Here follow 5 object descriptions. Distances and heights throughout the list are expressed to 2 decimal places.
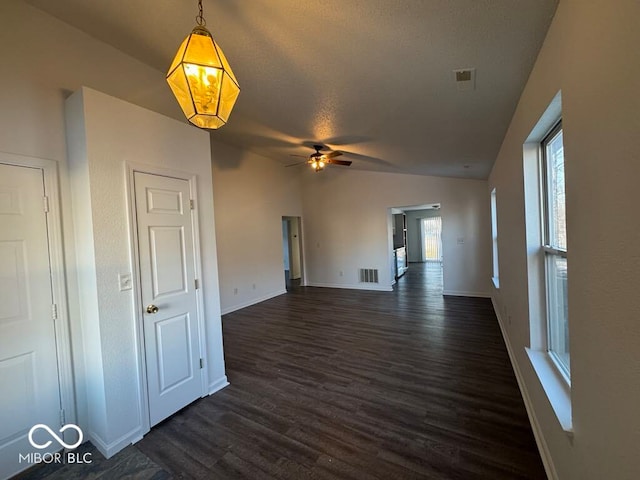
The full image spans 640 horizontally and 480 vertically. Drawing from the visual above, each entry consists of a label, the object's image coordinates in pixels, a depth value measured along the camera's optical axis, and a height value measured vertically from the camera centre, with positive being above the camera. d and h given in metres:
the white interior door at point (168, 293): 2.24 -0.43
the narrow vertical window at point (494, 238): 4.84 -0.22
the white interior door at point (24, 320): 1.82 -0.48
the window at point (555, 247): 1.69 -0.16
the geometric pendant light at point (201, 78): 1.28 +0.78
